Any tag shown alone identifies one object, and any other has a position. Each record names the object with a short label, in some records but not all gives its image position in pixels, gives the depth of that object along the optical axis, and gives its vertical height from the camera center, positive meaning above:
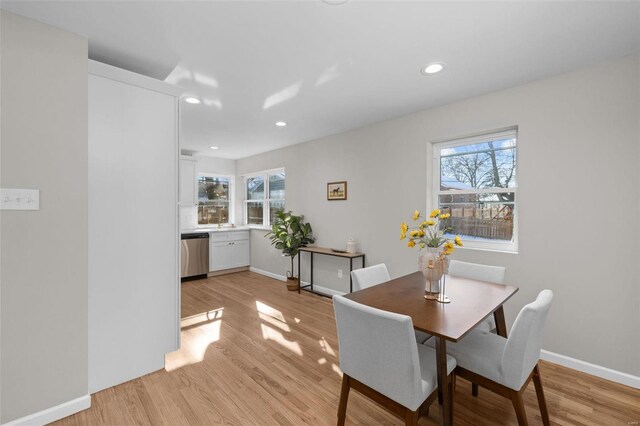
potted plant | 4.60 -0.42
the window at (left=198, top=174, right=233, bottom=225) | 6.05 +0.23
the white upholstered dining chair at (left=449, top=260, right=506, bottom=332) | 2.24 -0.54
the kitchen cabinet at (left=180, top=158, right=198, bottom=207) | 5.33 +0.50
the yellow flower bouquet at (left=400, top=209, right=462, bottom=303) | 1.85 -0.35
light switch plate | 1.62 +0.06
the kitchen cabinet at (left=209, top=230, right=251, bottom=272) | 5.48 -0.80
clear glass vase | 1.85 -0.37
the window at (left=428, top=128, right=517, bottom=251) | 2.78 +0.24
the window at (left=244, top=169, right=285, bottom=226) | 5.59 +0.27
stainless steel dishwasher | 5.12 -0.83
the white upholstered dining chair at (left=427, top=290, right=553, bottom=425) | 1.41 -0.81
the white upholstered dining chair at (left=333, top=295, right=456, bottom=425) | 1.30 -0.75
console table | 3.81 -0.60
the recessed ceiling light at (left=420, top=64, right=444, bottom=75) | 2.24 +1.12
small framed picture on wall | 4.15 +0.29
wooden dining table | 1.41 -0.57
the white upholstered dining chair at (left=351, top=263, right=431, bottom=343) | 2.15 -0.54
